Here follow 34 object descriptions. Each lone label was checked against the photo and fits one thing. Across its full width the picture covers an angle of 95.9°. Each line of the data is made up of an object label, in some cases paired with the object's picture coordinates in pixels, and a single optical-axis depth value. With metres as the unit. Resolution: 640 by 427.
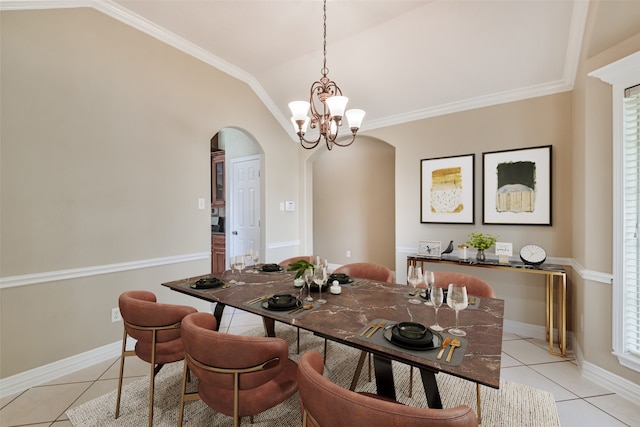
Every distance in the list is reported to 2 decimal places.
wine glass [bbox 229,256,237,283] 2.37
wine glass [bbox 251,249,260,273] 2.60
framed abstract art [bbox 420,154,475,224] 3.45
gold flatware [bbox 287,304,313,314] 1.65
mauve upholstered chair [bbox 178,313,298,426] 1.27
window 2.10
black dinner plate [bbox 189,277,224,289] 2.11
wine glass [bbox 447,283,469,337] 1.40
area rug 1.87
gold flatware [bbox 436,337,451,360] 1.17
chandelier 2.07
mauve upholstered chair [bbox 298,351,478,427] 0.80
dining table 1.17
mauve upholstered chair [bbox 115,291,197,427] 1.67
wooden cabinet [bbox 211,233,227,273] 5.31
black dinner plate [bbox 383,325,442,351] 1.23
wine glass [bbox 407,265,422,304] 1.86
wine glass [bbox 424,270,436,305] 1.69
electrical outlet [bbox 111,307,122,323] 2.72
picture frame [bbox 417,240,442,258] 3.46
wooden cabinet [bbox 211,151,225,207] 5.38
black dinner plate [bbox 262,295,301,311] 1.68
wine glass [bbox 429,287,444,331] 1.41
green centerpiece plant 1.99
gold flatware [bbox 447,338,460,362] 1.21
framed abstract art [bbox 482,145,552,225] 3.02
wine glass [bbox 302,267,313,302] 1.92
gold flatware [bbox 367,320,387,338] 1.37
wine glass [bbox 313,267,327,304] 1.90
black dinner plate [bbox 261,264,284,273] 2.67
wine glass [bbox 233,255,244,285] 2.41
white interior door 4.69
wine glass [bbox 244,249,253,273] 2.54
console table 2.70
